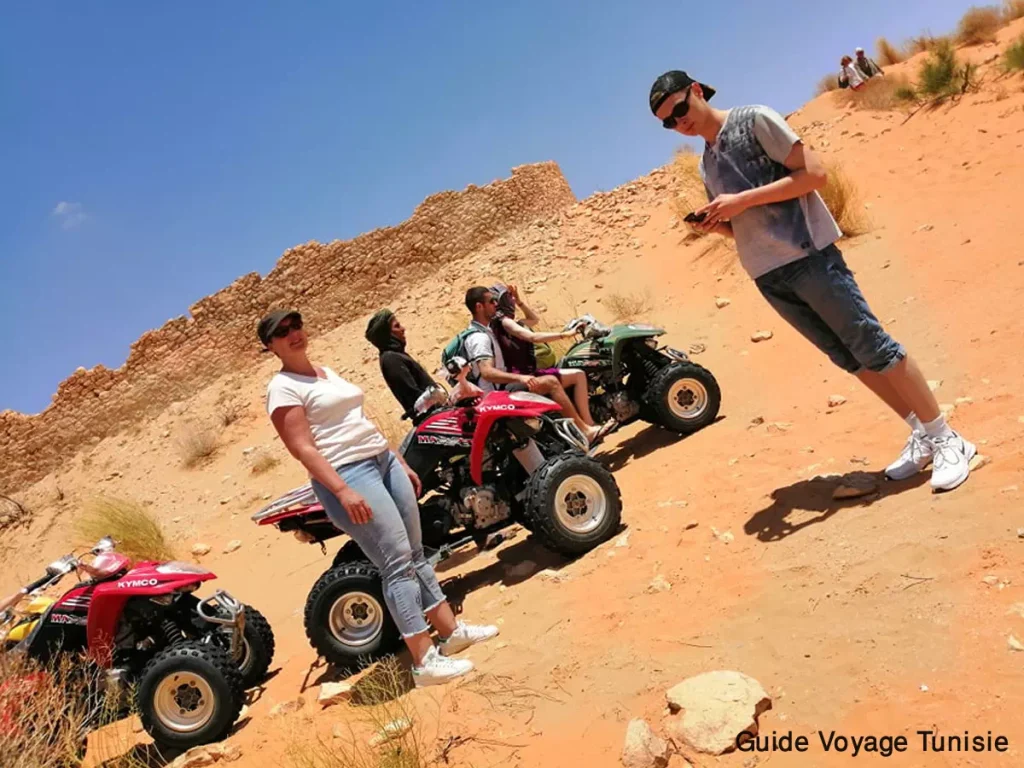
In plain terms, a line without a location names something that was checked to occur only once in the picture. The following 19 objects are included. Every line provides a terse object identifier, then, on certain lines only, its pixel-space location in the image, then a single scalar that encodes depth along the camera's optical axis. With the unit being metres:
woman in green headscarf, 5.38
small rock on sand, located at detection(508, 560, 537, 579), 4.70
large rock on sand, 2.26
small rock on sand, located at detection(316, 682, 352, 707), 3.68
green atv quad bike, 6.16
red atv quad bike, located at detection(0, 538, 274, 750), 3.84
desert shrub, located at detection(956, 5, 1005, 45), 19.12
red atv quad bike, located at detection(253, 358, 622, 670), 4.25
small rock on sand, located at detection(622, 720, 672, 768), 2.27
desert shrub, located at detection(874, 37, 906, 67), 21.00
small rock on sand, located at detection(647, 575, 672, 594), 3.51
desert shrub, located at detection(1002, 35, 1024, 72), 12.67
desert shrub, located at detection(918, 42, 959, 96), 13.16
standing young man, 3.33
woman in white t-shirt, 3.33
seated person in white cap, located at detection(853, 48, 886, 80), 18.12
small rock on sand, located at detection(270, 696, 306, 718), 3.93
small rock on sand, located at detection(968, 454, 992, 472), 3.35
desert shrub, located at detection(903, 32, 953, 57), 19.67
